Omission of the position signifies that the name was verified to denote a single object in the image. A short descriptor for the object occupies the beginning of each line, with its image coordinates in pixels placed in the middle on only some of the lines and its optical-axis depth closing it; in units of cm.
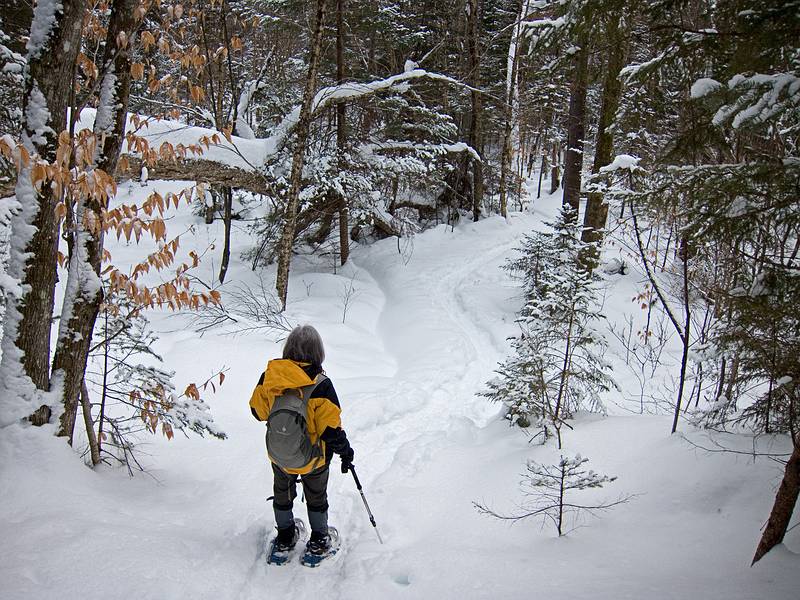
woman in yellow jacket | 346
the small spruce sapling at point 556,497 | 344
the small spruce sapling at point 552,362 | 527
